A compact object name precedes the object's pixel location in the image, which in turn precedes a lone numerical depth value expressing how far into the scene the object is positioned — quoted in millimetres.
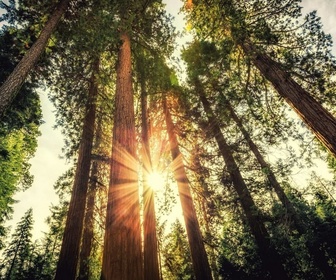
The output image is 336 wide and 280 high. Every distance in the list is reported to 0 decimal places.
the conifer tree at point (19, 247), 28156
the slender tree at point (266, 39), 4520
